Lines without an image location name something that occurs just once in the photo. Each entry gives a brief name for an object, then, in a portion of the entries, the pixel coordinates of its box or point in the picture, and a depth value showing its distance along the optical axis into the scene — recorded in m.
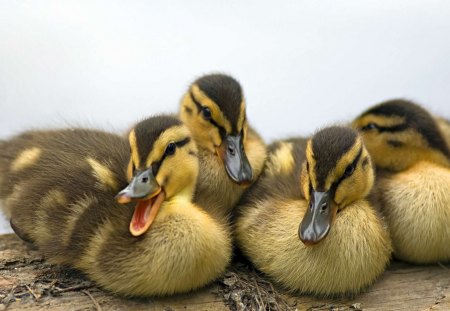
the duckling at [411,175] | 0.89
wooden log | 0.84
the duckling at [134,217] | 0.83
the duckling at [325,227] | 0.85
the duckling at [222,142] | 0.89
